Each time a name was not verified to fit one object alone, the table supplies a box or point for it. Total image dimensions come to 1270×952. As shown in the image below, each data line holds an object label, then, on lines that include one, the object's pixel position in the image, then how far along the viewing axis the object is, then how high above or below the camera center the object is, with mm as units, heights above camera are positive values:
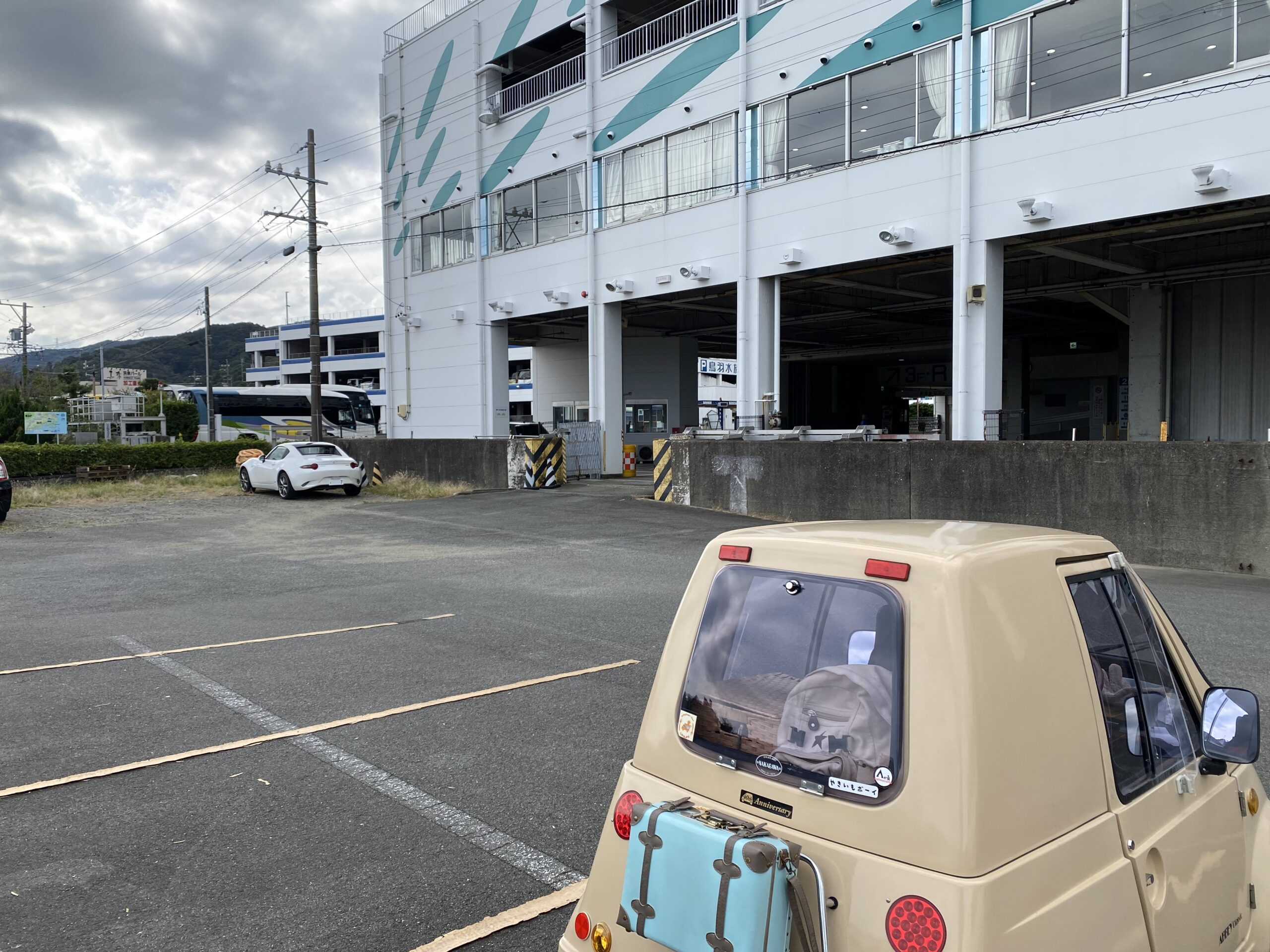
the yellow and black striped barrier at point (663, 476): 20453 -751
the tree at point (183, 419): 49344 +1353
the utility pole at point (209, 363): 47125 +4727
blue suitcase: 2012 -985
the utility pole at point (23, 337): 69800 +8412
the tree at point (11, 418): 40531 +1243
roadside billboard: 31281 +780
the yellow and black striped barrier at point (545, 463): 24047 -525
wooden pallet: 27859 -811
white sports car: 23391 -642
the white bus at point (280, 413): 49906 +1715
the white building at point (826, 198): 16812 +5456
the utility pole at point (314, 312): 30625 +4345
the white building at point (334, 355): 90875 +9484
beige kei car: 1973 -733
